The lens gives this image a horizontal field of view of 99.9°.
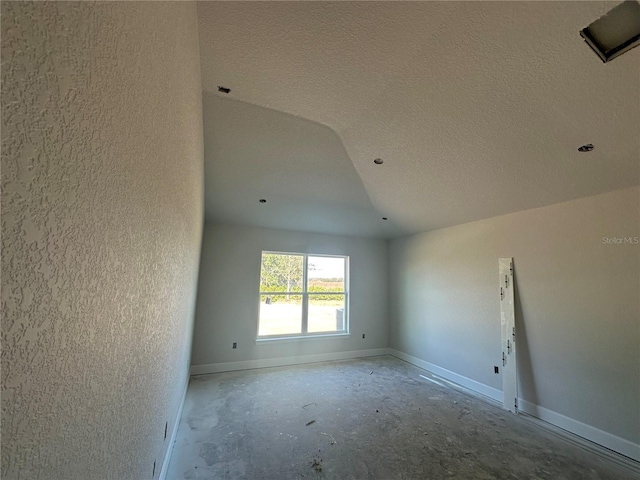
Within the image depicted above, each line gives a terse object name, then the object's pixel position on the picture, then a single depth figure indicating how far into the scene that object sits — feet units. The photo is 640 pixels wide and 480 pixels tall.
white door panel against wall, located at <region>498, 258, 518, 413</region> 10.99
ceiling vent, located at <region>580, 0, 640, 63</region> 4.72
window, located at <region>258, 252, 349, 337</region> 16.47
